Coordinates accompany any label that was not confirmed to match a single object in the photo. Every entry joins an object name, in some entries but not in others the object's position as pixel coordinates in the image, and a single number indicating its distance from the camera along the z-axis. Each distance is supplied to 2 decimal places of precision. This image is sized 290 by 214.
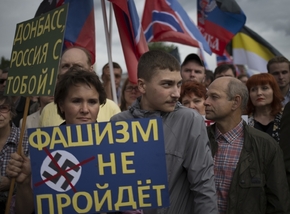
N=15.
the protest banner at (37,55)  2.90
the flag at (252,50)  10.37
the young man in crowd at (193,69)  6.52
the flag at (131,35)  5.95
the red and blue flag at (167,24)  7.70
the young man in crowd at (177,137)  2.98
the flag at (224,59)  11.78
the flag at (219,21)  9.47
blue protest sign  2.56
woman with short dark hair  2.84
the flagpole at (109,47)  5.65
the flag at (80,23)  6.03
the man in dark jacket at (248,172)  3.56
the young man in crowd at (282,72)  6.57
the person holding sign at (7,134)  4.14
